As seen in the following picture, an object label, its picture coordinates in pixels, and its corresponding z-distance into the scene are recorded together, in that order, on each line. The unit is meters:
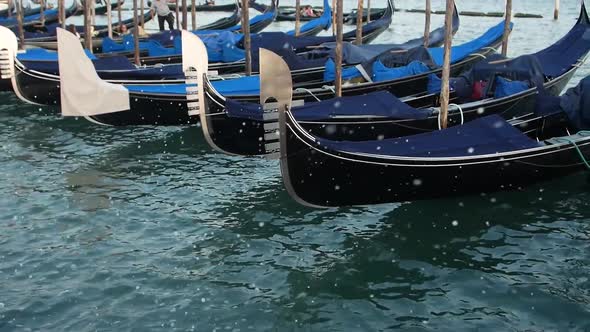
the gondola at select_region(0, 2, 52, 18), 28.41
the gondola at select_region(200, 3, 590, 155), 9.52
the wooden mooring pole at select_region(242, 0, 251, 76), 12.82
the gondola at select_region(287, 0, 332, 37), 20.89
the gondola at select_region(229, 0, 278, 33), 22.61
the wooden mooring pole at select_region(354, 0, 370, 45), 12.93
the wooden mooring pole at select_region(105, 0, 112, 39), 19.97
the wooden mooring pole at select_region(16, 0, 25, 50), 16.67
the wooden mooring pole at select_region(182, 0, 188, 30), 19.41
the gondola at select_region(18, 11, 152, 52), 18.98
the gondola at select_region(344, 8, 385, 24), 30.74
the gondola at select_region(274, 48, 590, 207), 7.33
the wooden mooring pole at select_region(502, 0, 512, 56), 13.78
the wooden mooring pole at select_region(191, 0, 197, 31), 19.38
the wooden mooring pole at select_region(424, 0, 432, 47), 15.88
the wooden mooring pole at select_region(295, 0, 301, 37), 19.86
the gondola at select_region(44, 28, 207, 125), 10.01
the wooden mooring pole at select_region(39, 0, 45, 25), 24.00
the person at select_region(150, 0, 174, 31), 21.47
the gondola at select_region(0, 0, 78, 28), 24.19
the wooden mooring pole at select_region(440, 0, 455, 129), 8.65
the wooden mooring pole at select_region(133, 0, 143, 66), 15.48
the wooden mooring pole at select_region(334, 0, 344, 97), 10.44
